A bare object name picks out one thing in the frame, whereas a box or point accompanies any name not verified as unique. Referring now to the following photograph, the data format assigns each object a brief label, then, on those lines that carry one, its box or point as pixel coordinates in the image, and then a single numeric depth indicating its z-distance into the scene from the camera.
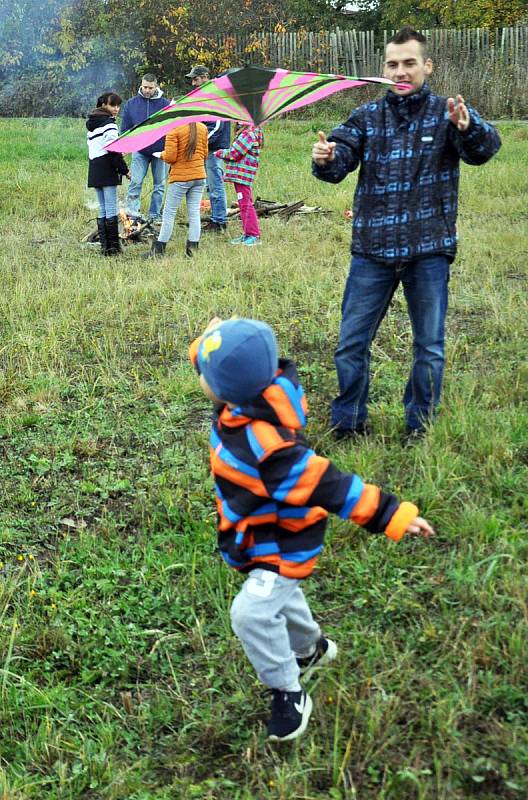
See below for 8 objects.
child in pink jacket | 9.49
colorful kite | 4.84
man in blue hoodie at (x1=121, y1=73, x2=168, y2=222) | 10.23
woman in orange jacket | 8.98
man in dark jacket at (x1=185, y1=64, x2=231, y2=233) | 10.52
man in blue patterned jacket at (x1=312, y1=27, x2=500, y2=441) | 4.11
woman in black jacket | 9.24
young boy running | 2.48
